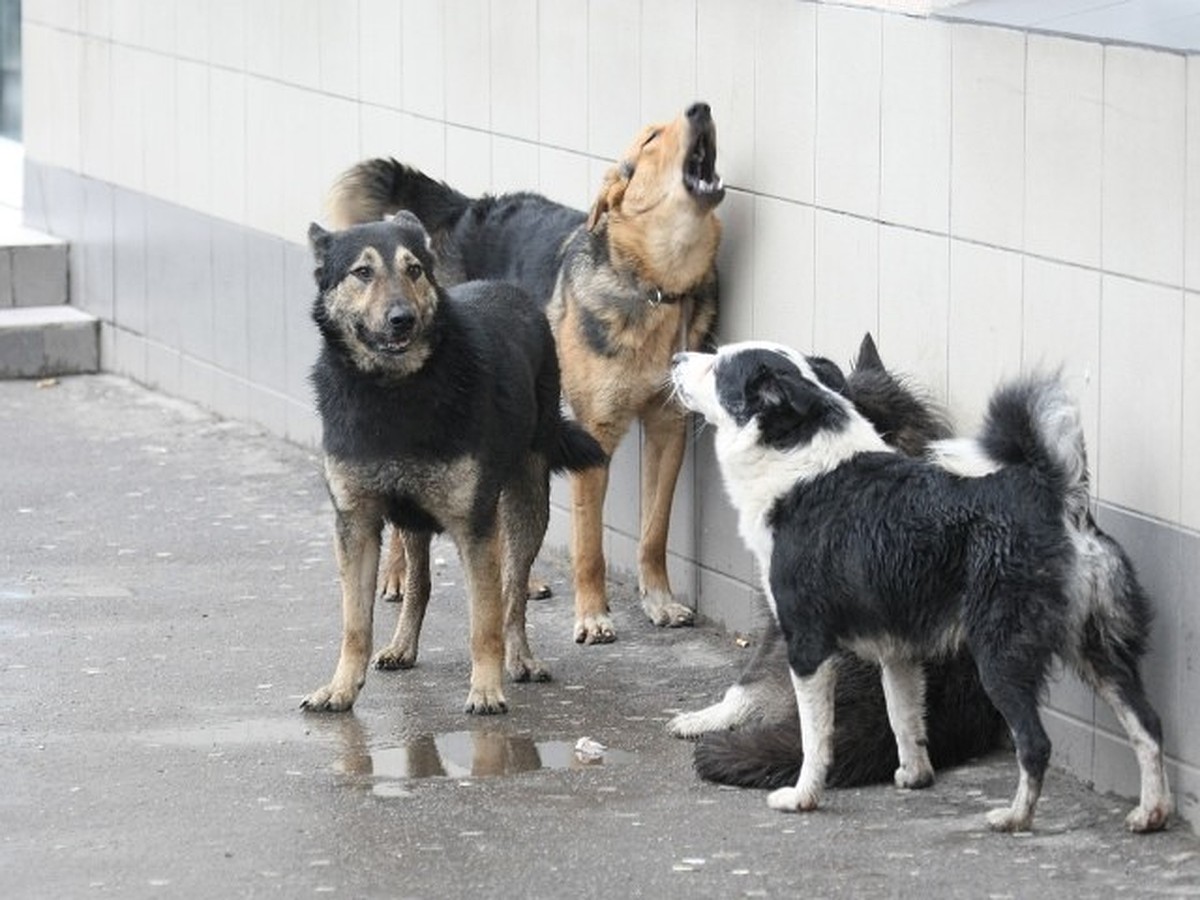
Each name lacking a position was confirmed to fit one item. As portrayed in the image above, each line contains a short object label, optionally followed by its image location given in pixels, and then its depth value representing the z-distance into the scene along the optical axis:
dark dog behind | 13.91
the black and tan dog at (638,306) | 17.23
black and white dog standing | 12.55
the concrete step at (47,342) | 27.22
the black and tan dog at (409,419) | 15.11
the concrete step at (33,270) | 28.20
